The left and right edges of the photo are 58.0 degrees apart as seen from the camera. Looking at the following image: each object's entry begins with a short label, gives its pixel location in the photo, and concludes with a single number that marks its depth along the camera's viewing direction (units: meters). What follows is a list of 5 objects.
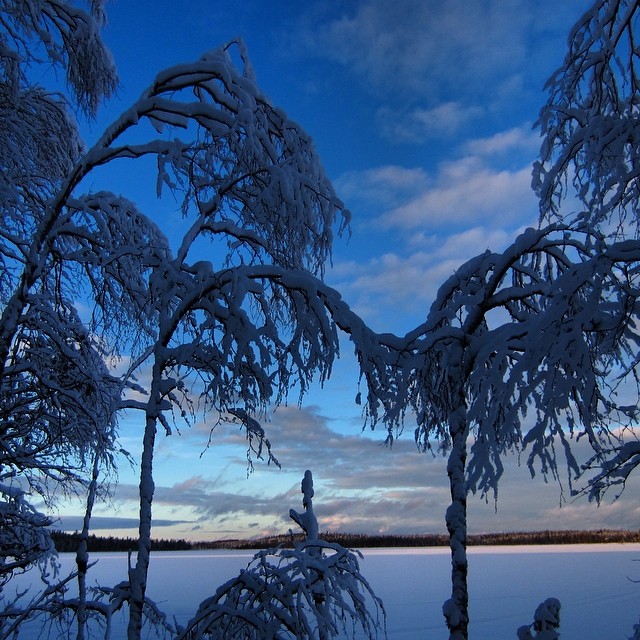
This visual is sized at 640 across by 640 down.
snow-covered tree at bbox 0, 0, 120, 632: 5.73
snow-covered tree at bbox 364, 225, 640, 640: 3.54
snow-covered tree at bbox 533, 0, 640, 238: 4.59
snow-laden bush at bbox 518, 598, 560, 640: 4.64
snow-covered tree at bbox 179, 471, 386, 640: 5.09
